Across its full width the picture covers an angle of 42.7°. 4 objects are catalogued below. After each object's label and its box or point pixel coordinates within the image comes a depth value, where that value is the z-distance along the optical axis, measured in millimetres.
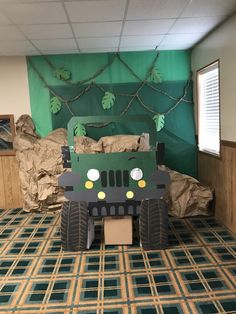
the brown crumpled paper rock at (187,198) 3908
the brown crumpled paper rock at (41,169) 4152
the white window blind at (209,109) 3811
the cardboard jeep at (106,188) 2961
